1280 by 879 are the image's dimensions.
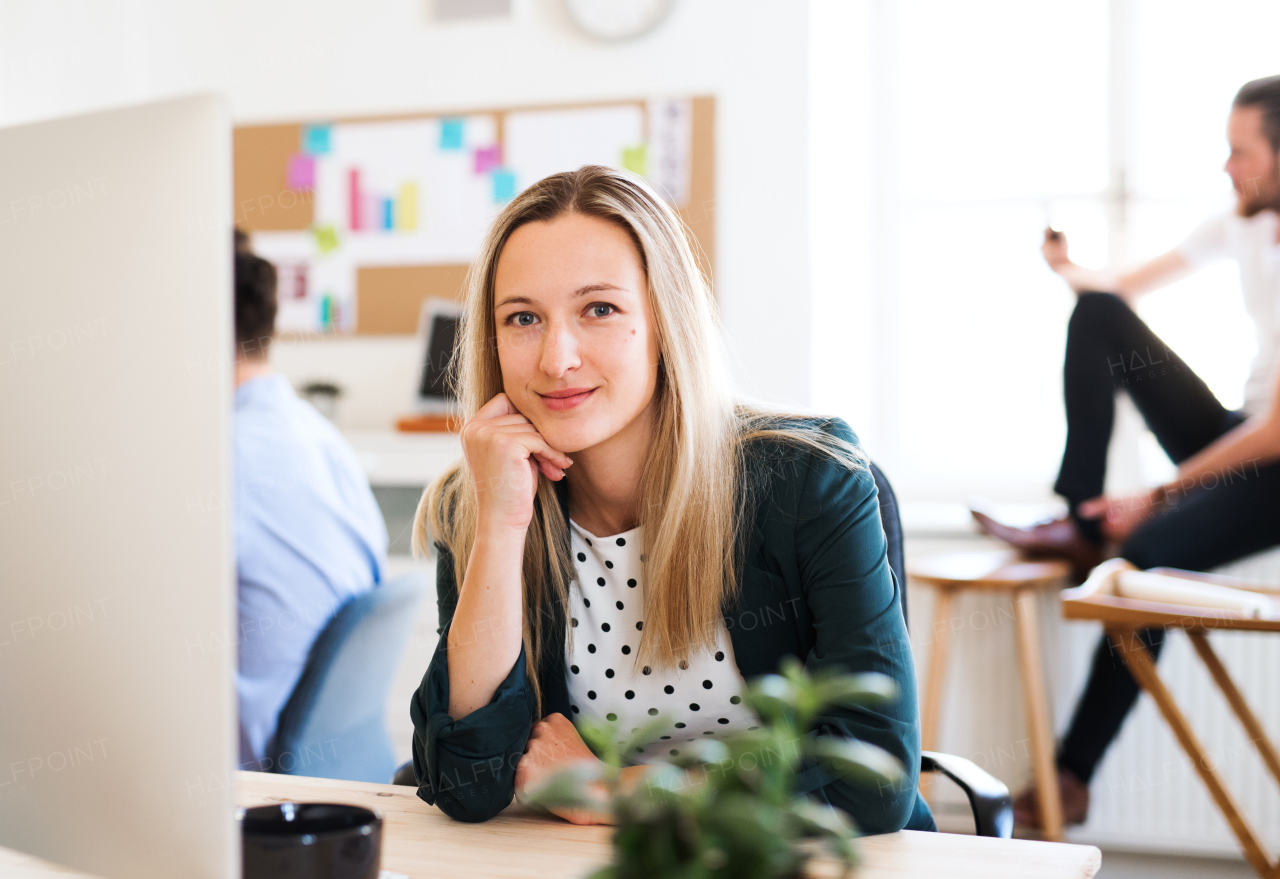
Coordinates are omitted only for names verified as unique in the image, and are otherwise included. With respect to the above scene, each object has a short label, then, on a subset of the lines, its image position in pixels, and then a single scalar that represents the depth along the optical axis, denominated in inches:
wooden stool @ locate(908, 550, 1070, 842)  93.0
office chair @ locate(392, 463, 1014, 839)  43.1
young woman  41.5
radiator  99.3
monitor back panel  20.9
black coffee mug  23.3
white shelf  112.5
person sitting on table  89.7
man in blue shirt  63.2
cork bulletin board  116.7
